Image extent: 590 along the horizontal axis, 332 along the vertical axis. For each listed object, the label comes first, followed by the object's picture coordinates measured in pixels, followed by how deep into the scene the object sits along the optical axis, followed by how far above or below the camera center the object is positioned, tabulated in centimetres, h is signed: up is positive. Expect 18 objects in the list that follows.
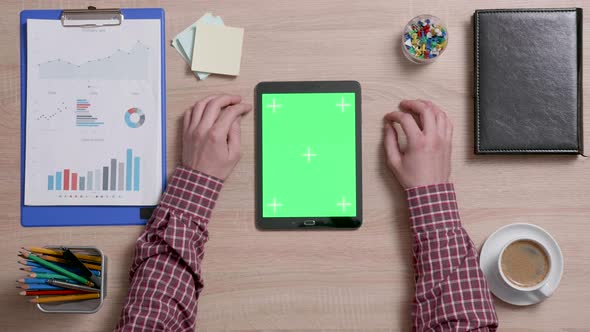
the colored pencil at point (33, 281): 86 -19
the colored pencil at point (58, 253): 88 -14
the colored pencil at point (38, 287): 86 -20
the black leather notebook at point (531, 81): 92 +17
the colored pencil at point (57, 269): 86 -17
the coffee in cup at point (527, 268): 88 -17
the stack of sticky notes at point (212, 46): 97 +25
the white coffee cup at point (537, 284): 86 -19
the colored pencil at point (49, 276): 87 -18
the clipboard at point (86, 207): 97 +2
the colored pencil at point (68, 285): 86 -20
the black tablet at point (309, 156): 95 +3
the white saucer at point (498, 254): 91 -16
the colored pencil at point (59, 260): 88 -16
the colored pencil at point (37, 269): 87 -17
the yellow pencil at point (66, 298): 87 -23
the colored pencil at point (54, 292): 87 -21
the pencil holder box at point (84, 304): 90 -25
